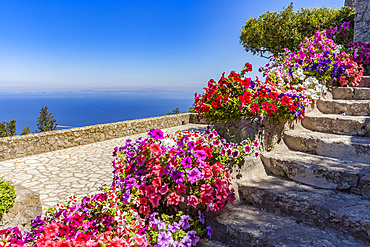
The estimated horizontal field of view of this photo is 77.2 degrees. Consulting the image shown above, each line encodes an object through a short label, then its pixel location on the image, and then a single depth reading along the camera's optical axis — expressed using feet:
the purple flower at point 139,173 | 7.64
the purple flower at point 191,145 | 7.54
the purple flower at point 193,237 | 6.63
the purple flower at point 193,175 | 7.03
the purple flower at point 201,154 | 7.43
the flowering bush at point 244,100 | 9.53
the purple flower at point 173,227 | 6.72
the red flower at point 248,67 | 10.55
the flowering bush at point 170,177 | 7.14
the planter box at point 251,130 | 9.73
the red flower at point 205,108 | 9.61
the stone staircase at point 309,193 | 6.19
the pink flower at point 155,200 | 7.18
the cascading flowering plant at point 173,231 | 6.44
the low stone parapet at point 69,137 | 19.79
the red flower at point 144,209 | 7.15
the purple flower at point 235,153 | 8.59
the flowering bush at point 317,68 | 13.50
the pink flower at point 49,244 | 5.63
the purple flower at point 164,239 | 6.34
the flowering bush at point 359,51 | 20.22
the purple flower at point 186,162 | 7.10
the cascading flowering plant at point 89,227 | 5.91
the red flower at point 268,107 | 9.42
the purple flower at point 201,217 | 7.41
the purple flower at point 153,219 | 6.83
